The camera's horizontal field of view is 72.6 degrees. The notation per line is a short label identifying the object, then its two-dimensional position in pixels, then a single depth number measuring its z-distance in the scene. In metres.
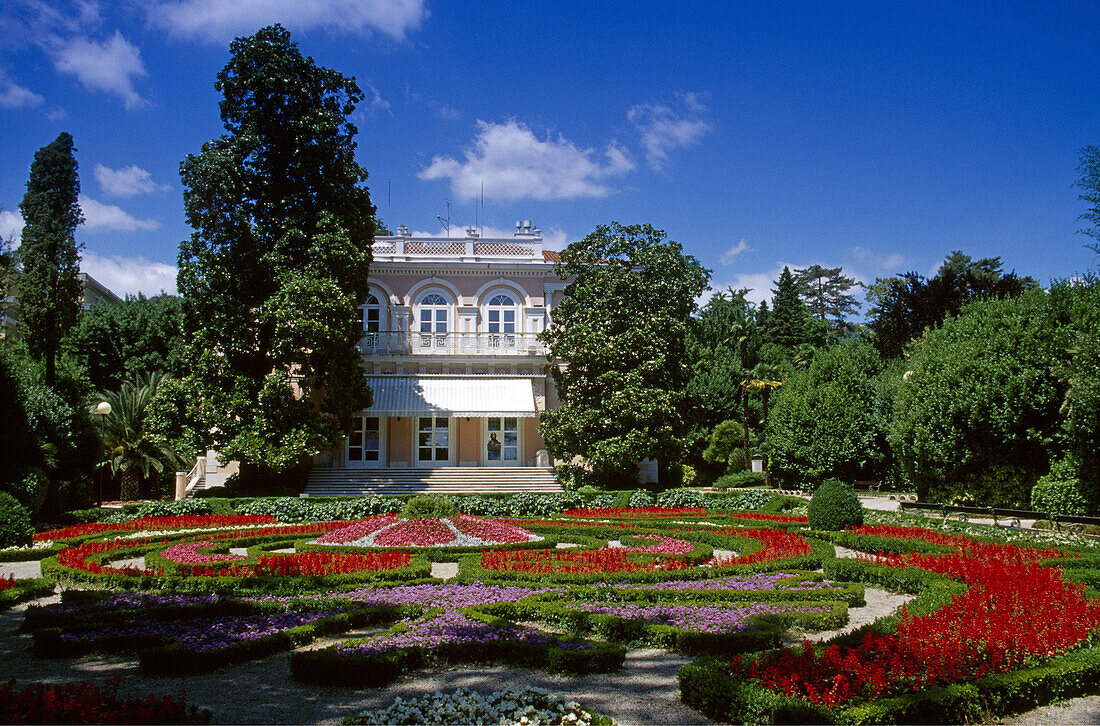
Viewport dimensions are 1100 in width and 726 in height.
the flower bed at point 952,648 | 5.28
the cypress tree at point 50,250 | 24.23
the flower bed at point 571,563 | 10.67
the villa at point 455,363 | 29.09
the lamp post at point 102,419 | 20.11
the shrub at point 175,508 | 19.81
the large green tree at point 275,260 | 22.39
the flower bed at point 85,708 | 4.50
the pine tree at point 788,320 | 47.75
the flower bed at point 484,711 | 5.02
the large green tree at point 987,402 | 18.00
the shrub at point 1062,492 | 16.81
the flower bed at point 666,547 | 12.93
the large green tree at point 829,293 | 67.44
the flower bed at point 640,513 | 18.94
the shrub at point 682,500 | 21.72
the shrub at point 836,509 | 15.38
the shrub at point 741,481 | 32.97
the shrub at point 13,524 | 13.46
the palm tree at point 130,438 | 27.23
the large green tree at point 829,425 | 27.98
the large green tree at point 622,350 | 25.11
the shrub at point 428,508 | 13.98
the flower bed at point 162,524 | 15.59
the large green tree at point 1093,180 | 26.59
